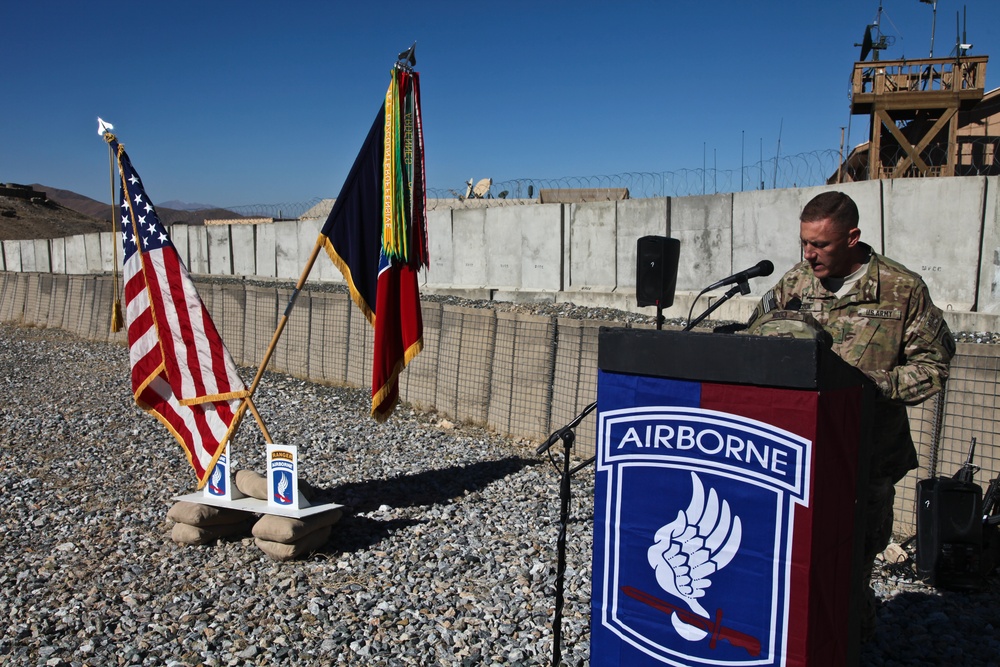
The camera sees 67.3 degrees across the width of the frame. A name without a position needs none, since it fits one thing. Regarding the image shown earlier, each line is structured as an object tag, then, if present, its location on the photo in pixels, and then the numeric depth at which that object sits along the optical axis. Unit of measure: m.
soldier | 2.90
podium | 2.06
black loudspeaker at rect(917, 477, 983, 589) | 4.28
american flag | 5.69
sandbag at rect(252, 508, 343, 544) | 4.94
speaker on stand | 2.81
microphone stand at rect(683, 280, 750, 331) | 2.79
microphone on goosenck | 2.80
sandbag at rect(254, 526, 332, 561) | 4.99
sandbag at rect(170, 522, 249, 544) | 5.36
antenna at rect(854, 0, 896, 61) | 17.33
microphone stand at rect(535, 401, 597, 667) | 2.93
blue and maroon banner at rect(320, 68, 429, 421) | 5.55
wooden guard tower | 16.33
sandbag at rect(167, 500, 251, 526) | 5.29
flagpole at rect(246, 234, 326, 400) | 5.54
